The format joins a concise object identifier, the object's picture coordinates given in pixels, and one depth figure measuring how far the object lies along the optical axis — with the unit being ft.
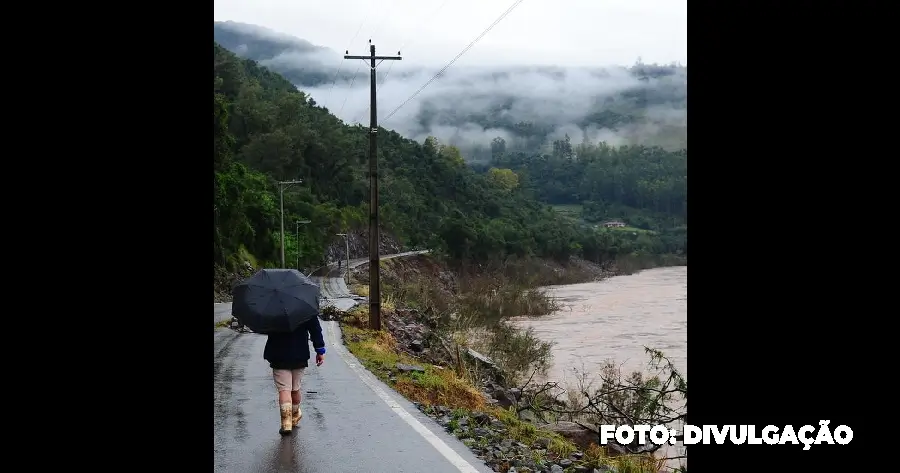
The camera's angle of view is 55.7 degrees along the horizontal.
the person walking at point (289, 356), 25.93
